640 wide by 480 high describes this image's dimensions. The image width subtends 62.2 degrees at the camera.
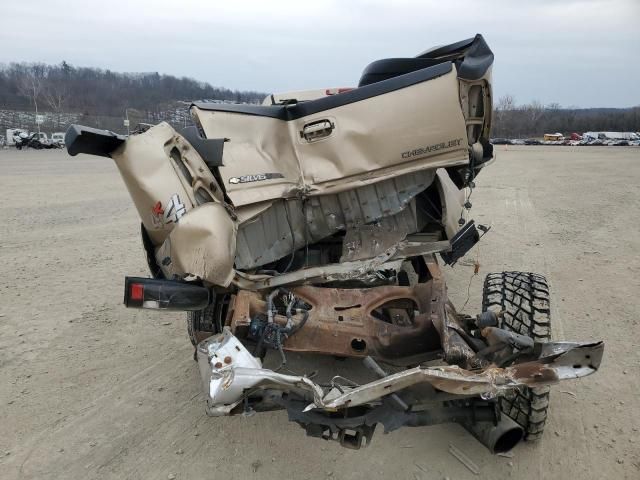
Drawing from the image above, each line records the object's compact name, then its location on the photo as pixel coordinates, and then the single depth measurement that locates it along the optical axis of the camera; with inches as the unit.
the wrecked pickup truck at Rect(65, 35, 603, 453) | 103.4
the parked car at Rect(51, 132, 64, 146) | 1617.4
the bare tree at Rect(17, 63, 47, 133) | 3266.5
